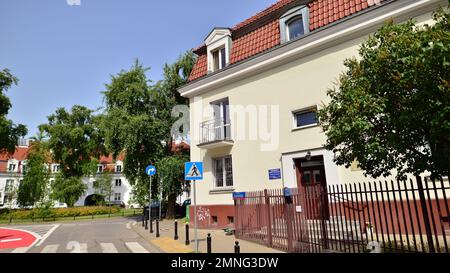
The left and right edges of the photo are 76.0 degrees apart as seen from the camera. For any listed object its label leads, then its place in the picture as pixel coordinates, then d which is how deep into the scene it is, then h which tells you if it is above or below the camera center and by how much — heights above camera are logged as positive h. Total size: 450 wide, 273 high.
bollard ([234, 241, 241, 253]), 7.36 -1.40
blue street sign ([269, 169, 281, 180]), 12.60 +0.79
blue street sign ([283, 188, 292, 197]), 8.56 -0.01
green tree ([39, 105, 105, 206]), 40.38 +7.41
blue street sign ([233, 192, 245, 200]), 11.87 -0.08
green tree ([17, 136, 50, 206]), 40.62 +2.81
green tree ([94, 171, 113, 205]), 48.00 +1.96
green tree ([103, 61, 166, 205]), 19.34 +4.85
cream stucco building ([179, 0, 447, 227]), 11.32 +4.77
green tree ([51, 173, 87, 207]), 39.50 +1.33
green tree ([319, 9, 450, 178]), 4.30 +1.44
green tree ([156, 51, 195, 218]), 19.53 +4.93
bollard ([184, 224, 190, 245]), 10.66 -1.57
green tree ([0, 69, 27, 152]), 31.07 +8.25
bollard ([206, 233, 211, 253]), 8.31 -1.43
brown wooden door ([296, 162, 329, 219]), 7.95 -0.29
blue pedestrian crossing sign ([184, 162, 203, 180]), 9.23 +0.76
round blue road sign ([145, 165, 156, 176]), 14.72 +1.32
